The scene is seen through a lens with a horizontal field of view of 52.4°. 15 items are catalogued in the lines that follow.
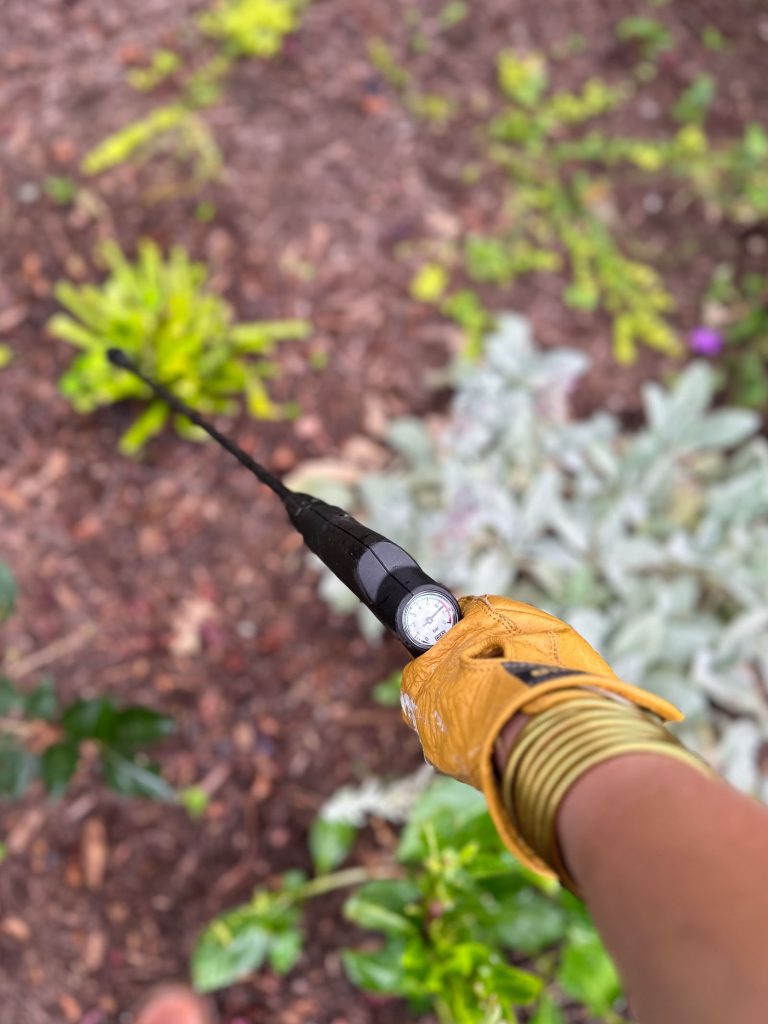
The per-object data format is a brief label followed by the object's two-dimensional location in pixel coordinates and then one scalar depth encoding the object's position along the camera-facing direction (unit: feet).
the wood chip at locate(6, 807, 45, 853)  6.51
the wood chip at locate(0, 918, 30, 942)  6.26
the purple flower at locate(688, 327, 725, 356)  8.44
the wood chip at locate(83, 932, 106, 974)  6.20
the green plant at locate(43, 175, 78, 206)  8.30
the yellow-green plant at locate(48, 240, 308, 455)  7.37
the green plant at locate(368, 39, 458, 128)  9.16
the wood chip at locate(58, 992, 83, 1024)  6.10
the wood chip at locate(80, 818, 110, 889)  6.44
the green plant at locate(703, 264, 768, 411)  8.51
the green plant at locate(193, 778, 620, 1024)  4.44
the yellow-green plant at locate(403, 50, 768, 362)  8.63
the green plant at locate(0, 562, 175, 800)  5.15
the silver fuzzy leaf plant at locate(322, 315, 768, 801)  6.32
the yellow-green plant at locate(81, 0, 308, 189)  8.45
